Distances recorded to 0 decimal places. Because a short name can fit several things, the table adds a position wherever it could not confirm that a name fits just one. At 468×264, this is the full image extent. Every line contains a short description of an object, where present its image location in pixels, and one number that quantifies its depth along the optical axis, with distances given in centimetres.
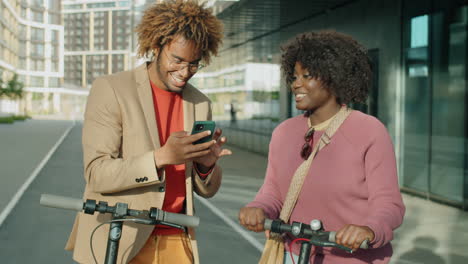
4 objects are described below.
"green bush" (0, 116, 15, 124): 5341
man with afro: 245
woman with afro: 223
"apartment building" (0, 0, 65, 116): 13888
